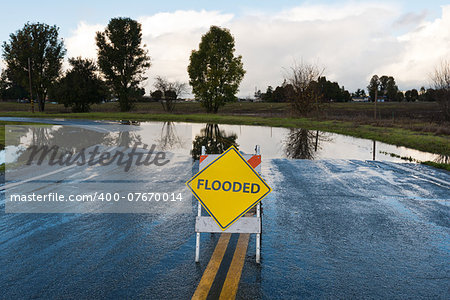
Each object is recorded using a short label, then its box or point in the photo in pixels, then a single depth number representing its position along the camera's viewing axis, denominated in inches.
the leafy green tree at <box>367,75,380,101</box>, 6404.5
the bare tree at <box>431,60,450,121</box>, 1109.1
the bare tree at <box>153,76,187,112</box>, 2282.2
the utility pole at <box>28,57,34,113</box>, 2050.3
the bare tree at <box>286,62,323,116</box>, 1569.9
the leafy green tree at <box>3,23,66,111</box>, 2196.1
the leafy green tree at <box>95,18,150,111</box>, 2269.9
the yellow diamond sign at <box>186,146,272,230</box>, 200.2
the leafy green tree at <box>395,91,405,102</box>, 6678.2
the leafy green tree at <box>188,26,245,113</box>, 2188.7
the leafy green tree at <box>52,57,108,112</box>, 2183.8
